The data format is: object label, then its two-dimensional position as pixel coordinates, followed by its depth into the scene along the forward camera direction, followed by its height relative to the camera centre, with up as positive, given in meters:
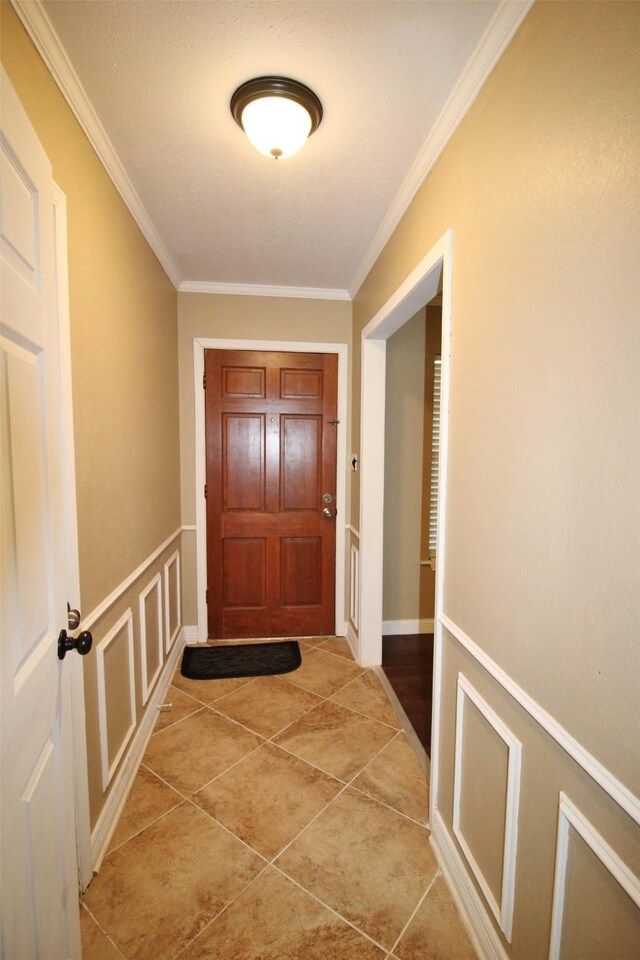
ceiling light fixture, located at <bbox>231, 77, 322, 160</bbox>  1.25 +1.06
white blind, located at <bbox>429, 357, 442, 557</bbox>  3.08 -0.01
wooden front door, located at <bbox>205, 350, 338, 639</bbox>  2.99 -0.28
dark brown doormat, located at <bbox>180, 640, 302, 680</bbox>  2.65 -1.40
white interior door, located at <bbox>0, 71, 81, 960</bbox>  0.73 -0.27
